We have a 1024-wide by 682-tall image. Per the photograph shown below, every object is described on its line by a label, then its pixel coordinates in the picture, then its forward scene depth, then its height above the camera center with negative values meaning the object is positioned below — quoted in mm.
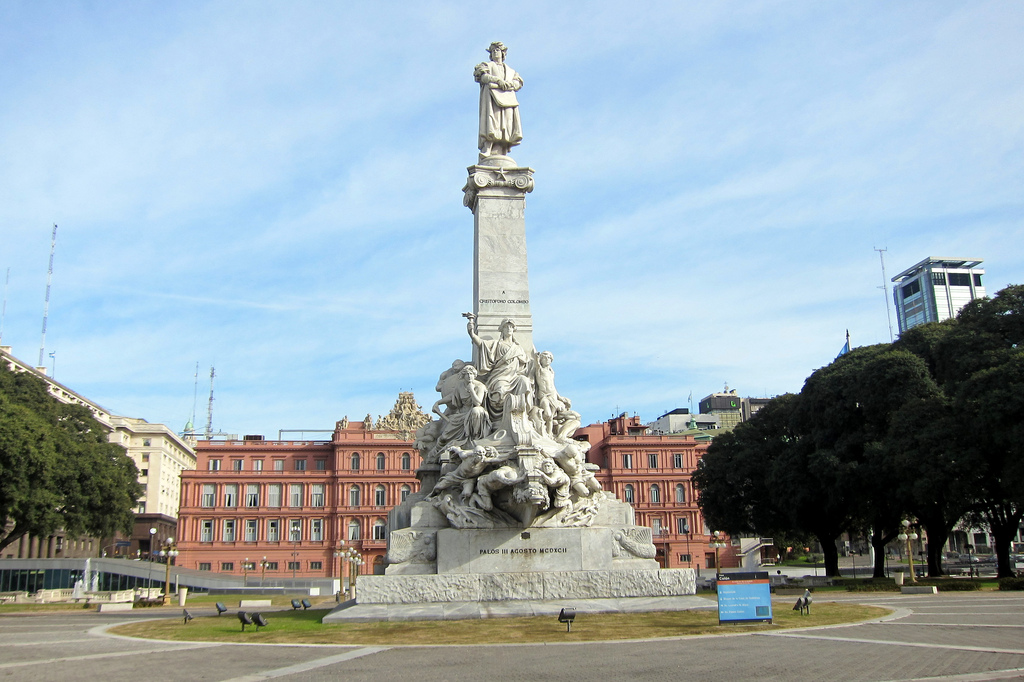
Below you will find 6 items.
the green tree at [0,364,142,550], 40531 +3749
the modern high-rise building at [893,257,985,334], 168750 +47518
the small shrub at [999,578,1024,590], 30447 -1759
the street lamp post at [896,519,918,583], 36938 +39
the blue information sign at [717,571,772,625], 16688 -1211
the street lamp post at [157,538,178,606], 37312 -509
